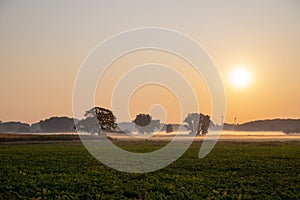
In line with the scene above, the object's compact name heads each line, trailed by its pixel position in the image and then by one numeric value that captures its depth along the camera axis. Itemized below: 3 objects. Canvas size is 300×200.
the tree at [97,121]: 144.88
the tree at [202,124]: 192.62
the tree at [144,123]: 189.38
